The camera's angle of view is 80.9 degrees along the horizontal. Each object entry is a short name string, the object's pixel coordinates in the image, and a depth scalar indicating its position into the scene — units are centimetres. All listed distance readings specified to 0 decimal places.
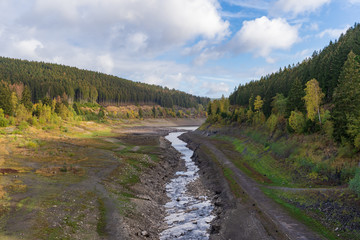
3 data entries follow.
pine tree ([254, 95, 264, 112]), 8875
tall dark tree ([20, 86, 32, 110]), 10401
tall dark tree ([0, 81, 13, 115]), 8875
